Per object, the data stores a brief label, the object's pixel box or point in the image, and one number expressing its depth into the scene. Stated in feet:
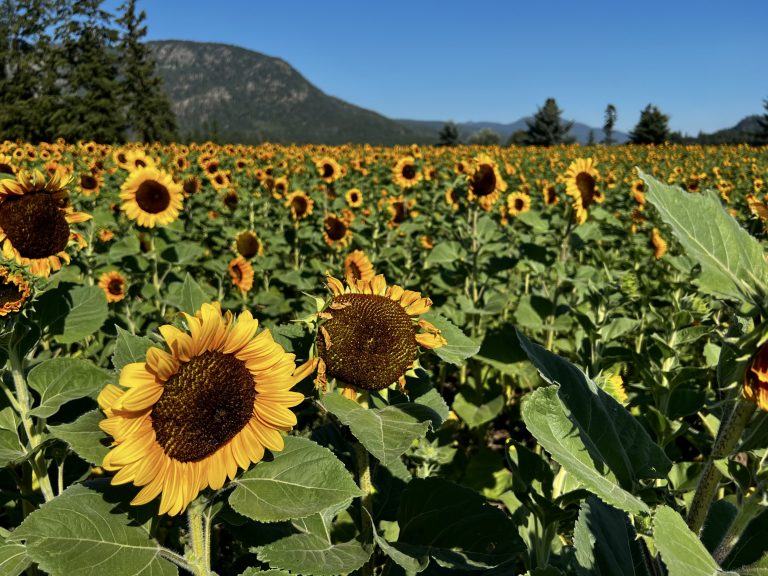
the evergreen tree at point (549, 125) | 148.56
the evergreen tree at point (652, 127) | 135.23
